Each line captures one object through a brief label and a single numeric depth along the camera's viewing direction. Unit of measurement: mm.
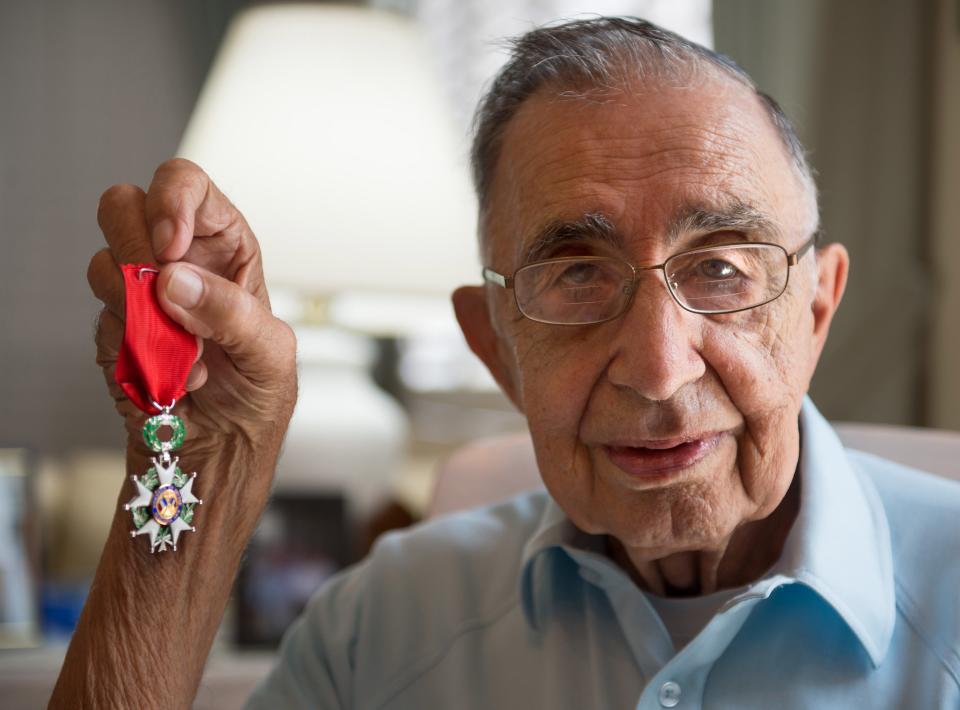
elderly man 994
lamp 1938
